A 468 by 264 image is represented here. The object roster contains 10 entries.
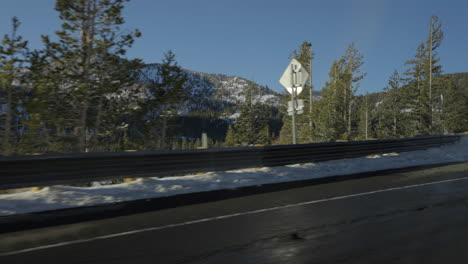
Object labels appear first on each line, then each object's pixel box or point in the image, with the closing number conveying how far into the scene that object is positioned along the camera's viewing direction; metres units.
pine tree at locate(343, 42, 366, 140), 42.94
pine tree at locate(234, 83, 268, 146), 43.17
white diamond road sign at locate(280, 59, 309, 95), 11.10
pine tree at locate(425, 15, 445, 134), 35.06
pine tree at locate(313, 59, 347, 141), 30.70
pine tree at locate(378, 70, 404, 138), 52.00
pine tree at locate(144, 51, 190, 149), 13.60
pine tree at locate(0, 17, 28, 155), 10.96
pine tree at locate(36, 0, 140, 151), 11.26
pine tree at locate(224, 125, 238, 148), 53.88
